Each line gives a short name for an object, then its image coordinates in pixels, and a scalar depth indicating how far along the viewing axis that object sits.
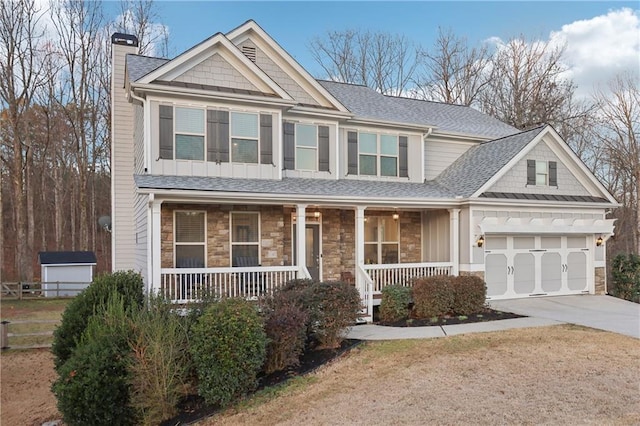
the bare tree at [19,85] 20.31
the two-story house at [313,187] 10.45
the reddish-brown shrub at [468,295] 10.45
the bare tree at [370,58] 28.22
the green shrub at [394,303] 10.23
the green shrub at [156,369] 5.82
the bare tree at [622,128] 22.25
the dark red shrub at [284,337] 6.96
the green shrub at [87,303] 7.86
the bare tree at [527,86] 24.77
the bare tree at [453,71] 27.33
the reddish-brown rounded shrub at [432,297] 10.18
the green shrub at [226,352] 6.04
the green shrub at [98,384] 5.77
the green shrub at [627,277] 13.66
